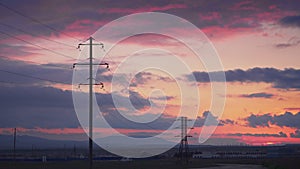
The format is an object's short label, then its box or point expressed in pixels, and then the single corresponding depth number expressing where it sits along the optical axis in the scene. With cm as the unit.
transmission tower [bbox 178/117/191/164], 14024
